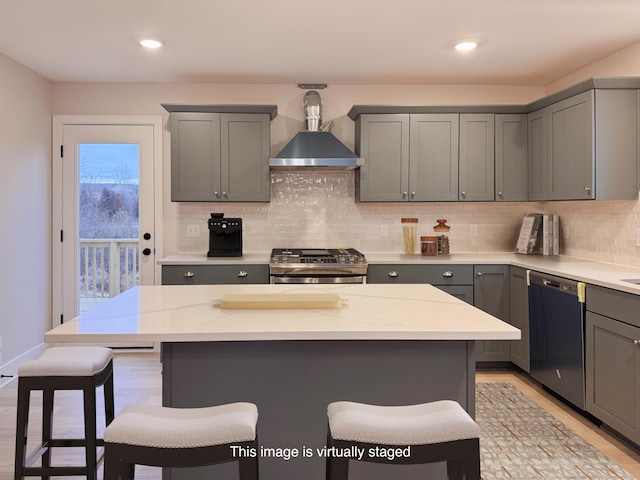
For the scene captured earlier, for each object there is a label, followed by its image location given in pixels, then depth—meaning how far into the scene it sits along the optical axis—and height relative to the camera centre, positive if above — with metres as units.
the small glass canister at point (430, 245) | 4.83 -0.04
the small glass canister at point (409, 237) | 4.90 +0.04
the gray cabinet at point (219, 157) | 4.63 +0.74
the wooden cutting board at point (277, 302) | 2.22 -0.25
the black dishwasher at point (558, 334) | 3.33 -0.63
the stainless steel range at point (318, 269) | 4.24 -0.22
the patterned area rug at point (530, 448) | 2.66 -1.15
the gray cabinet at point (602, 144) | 3.64 +0.67
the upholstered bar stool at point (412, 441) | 1.38 -0.52
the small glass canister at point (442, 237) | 4.86 +0.04
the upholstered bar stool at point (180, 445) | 1.37 -0.53
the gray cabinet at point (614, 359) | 2.81 -0.67
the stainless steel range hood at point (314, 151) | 4.48 +0.77
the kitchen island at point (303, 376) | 2.01 -0.51
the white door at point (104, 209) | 4.96 +0.31
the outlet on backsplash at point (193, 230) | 5.02 +0.11
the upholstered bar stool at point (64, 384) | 2.06 -0.57
